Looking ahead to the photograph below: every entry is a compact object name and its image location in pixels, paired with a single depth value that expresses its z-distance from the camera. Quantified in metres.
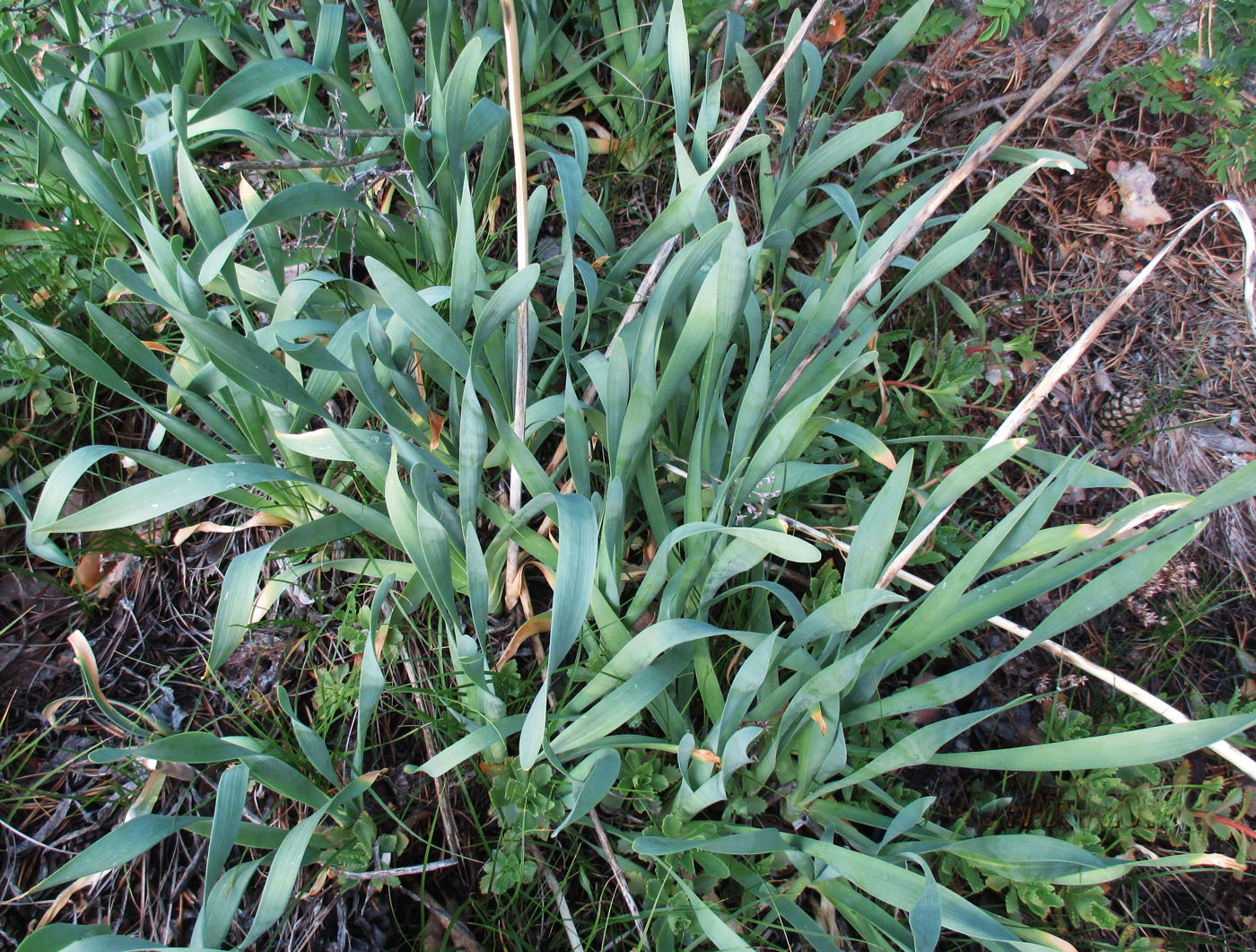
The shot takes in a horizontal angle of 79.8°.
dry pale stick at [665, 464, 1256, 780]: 0.80
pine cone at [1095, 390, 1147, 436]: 1.65
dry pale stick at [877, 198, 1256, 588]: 0.73
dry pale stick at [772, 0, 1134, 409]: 0.82
